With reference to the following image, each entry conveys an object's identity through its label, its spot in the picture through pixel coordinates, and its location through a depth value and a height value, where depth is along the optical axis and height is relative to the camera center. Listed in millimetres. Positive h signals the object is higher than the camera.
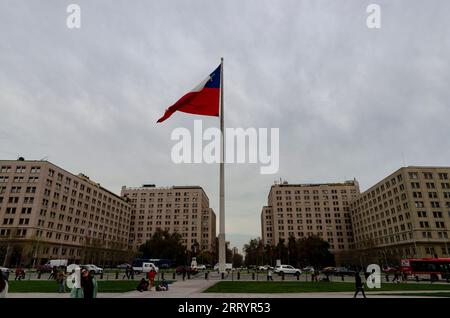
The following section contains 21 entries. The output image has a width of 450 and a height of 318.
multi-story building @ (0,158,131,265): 77125 +11571
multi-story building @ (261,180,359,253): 147875 +20972
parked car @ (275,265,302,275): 56625 -3057
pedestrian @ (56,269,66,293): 20859 -1861
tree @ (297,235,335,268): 104375 +211
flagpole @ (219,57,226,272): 33031 +6305
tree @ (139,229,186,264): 102625 +2109
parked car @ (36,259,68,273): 53456 -1882
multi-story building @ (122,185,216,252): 158000 +22331
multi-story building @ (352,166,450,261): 82000 +11481
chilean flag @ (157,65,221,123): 26031 +13556
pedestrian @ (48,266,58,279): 36288 -2234
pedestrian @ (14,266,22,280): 35172 -2130
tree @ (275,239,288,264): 118688 +641
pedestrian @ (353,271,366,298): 17781 -1742
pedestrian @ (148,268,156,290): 23047 -1654
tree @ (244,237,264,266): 139750 +922
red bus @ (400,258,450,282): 44562 -2202
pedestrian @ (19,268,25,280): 35125 -2331
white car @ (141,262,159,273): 58434 -2471
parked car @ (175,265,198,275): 54059 -3060
